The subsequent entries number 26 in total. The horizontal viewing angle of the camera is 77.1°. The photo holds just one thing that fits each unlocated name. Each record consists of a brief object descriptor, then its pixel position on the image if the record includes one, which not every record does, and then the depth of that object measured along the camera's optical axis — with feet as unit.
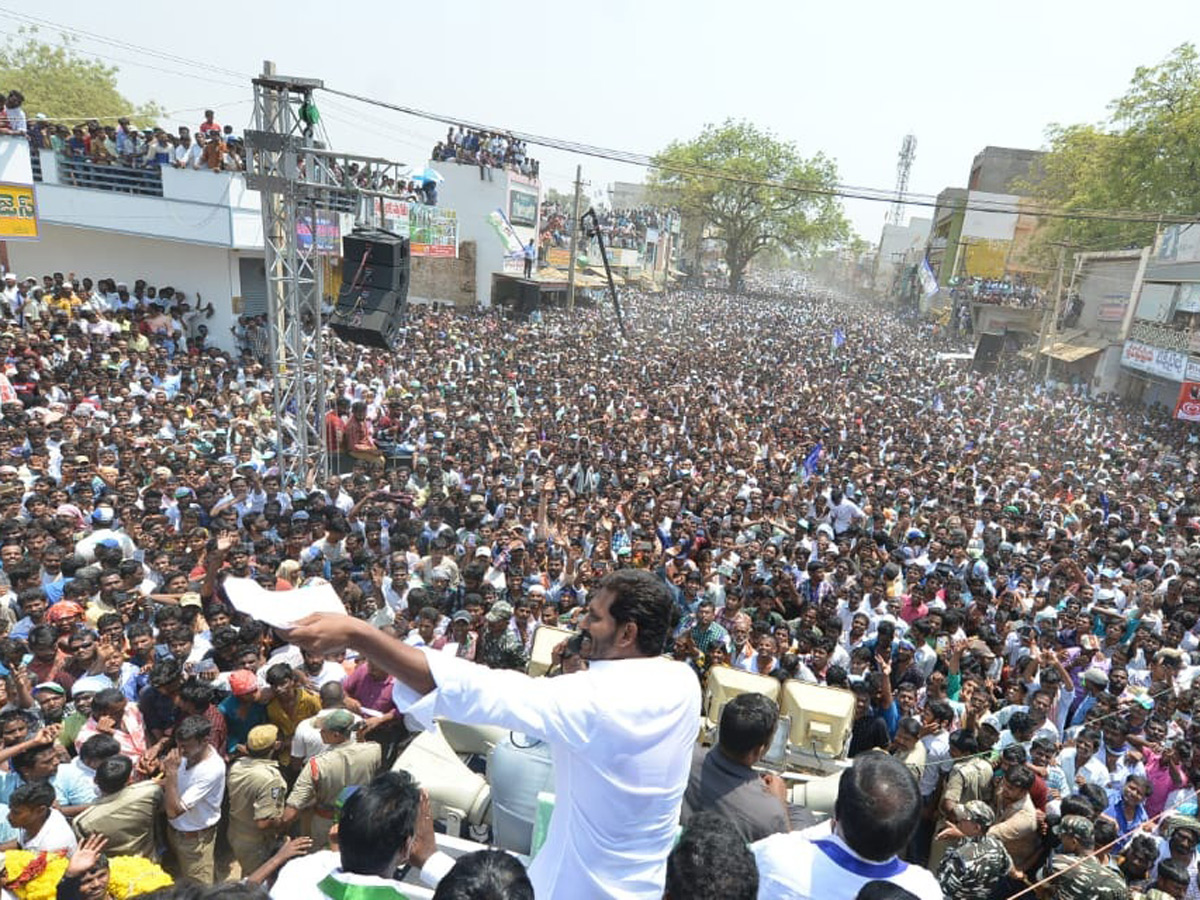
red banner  46.75
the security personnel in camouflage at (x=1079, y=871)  9.64
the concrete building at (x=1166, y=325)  58.03
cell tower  265.95
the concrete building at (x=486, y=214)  82.84
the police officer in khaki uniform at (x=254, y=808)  10.94
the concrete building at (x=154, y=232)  46.73
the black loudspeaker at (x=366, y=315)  28.91
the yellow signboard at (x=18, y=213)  42.86
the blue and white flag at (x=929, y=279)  82.17
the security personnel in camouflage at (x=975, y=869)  9.77
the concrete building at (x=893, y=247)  263.90
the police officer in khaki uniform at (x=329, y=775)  11.10
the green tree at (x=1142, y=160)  84.48
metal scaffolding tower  24.54
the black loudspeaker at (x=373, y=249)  28.94
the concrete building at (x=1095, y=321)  74.13
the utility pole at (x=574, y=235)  78.23
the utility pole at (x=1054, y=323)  74.13
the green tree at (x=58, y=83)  123.34
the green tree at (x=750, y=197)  170.30
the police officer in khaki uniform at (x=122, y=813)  10.03
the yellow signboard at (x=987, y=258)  138.51
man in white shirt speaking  4.33
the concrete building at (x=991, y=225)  138.51
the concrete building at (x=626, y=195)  314.14
